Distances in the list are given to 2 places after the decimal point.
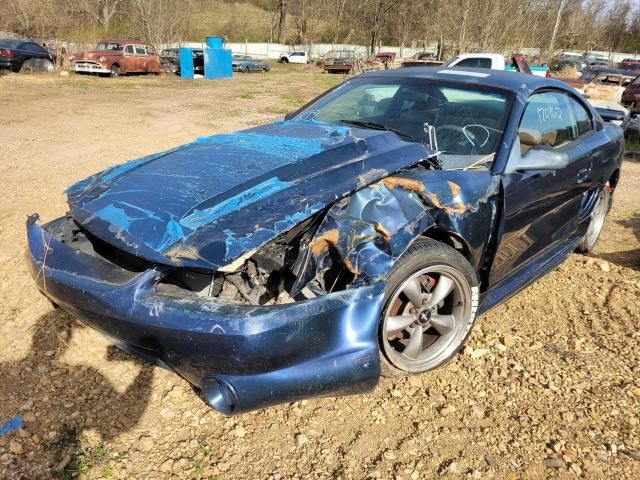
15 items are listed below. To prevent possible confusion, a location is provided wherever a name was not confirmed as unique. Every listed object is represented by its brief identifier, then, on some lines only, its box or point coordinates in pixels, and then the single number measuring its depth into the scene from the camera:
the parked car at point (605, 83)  11.89
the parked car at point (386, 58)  33.57
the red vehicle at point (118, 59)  20.03
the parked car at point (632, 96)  12.70
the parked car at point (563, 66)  24.44
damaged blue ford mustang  1.99
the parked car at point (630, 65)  24.50
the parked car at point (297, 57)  37.31
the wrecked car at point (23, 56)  18.59
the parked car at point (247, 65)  29.31
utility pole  23.52
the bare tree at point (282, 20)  46.86
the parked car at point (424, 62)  20.31
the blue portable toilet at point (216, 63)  23.80
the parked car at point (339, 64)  31.77
